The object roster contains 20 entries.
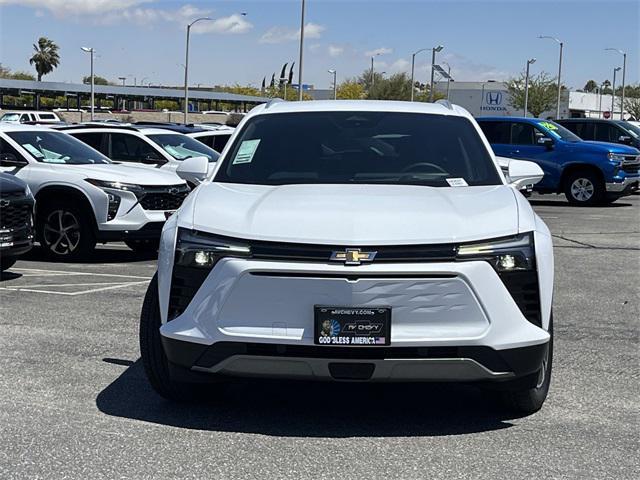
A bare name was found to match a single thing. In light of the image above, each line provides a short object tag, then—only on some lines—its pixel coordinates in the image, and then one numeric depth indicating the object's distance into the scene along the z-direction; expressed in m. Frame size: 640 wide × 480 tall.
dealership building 92.06
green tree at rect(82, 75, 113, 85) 152.16
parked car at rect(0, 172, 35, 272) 9.62
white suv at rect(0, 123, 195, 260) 11.73
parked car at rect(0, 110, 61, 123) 44.12
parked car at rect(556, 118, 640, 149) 26.27
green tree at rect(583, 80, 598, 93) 193.38
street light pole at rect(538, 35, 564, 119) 67.00
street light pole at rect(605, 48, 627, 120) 76.56
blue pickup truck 22.03
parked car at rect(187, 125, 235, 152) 18.52
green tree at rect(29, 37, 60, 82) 108.34
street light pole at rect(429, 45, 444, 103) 54.64
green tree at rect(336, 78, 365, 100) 109.49
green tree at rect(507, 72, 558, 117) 87.25
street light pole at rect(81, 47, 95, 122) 58.59
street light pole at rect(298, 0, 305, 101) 38.84
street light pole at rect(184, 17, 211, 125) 50.38
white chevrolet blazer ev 4.57
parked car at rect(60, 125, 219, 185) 15.43
